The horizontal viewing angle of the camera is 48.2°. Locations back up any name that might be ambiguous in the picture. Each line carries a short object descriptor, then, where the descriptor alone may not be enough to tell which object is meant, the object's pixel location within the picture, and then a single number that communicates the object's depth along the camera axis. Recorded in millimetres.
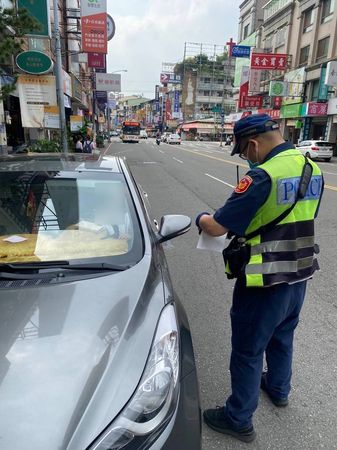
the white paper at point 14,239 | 2391
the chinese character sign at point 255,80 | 41000
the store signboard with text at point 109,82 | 29016
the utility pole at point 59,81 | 11648
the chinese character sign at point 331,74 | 26953
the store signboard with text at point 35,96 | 9805
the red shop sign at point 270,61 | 36331
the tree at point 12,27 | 5785
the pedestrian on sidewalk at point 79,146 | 16891
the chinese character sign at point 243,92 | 45909
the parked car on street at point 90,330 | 1299
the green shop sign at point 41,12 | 9391
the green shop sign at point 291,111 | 34594
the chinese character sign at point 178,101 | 92500
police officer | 1879
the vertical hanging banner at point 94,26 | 16312
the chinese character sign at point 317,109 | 30703
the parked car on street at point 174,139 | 56531
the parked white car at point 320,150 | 25969
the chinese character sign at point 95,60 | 24506
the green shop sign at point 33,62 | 9214
